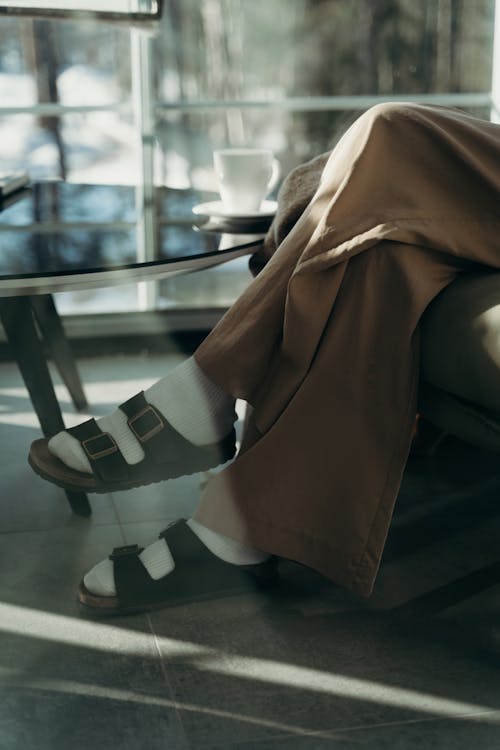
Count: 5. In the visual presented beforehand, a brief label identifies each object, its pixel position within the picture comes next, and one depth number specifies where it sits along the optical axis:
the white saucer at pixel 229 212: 1.55
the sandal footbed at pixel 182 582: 1.23
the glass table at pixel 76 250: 1.28
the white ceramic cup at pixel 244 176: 1.54
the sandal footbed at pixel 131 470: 1.25
